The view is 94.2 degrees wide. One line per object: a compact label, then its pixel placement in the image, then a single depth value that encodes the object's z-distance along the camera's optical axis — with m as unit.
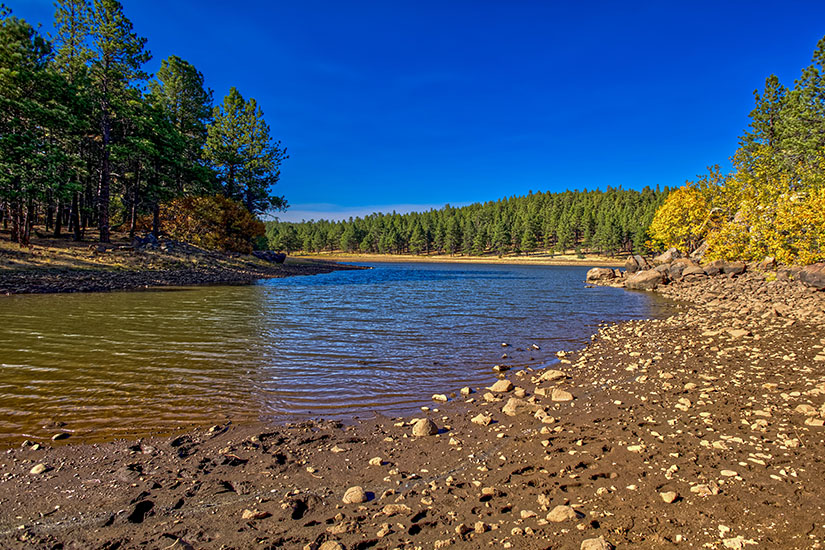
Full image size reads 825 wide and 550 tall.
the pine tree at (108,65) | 32.31
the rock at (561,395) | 7.24
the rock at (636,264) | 44.20
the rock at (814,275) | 18.84
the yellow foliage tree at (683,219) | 41.28
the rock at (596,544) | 3.04
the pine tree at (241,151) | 48.78
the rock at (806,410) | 5.54
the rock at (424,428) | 5.79
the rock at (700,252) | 40.02
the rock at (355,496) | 3.99
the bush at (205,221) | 42.91
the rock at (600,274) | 44.03
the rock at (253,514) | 3.70
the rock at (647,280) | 34.81
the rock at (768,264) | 26.93
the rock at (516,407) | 6.60
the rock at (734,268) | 30.36
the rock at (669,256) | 48.68
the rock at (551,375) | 8.61
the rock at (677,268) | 34.76
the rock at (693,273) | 32.72
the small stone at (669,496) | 3.68
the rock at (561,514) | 3.49
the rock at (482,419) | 6.17
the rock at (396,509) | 3.73
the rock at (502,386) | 7.80
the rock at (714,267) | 31.99
